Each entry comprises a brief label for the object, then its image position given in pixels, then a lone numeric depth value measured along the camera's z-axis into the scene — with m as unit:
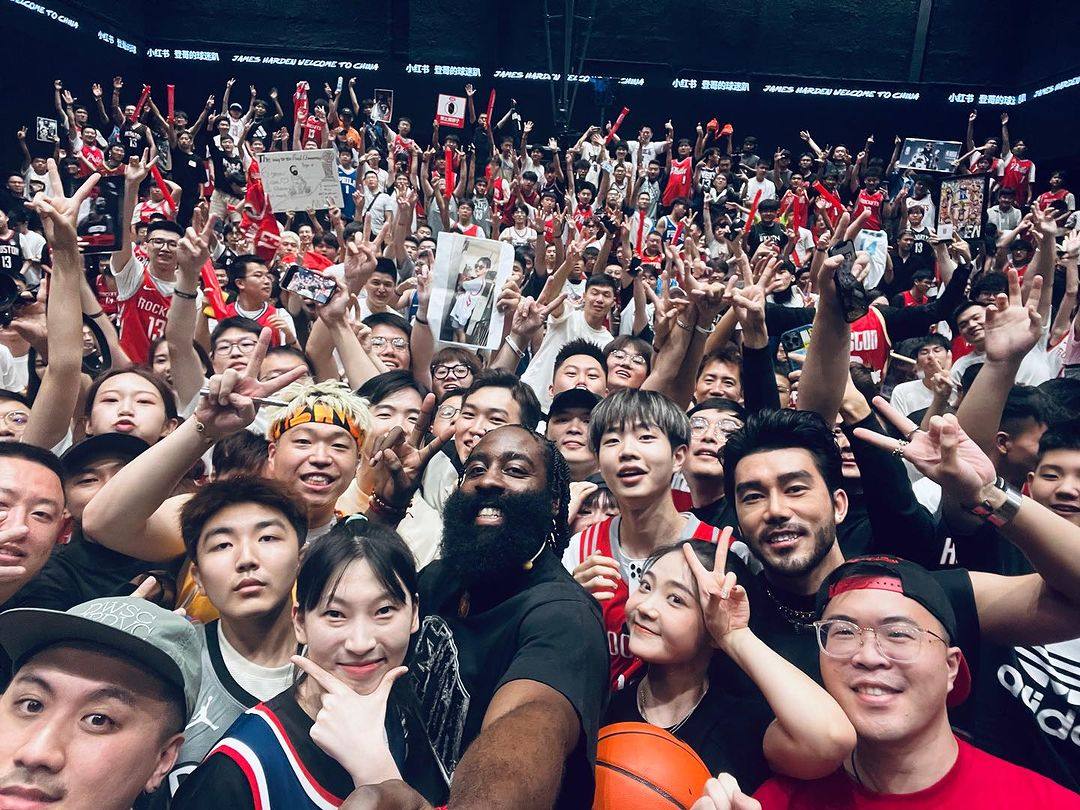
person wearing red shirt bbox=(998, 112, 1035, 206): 17.48
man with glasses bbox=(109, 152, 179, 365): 6.59
